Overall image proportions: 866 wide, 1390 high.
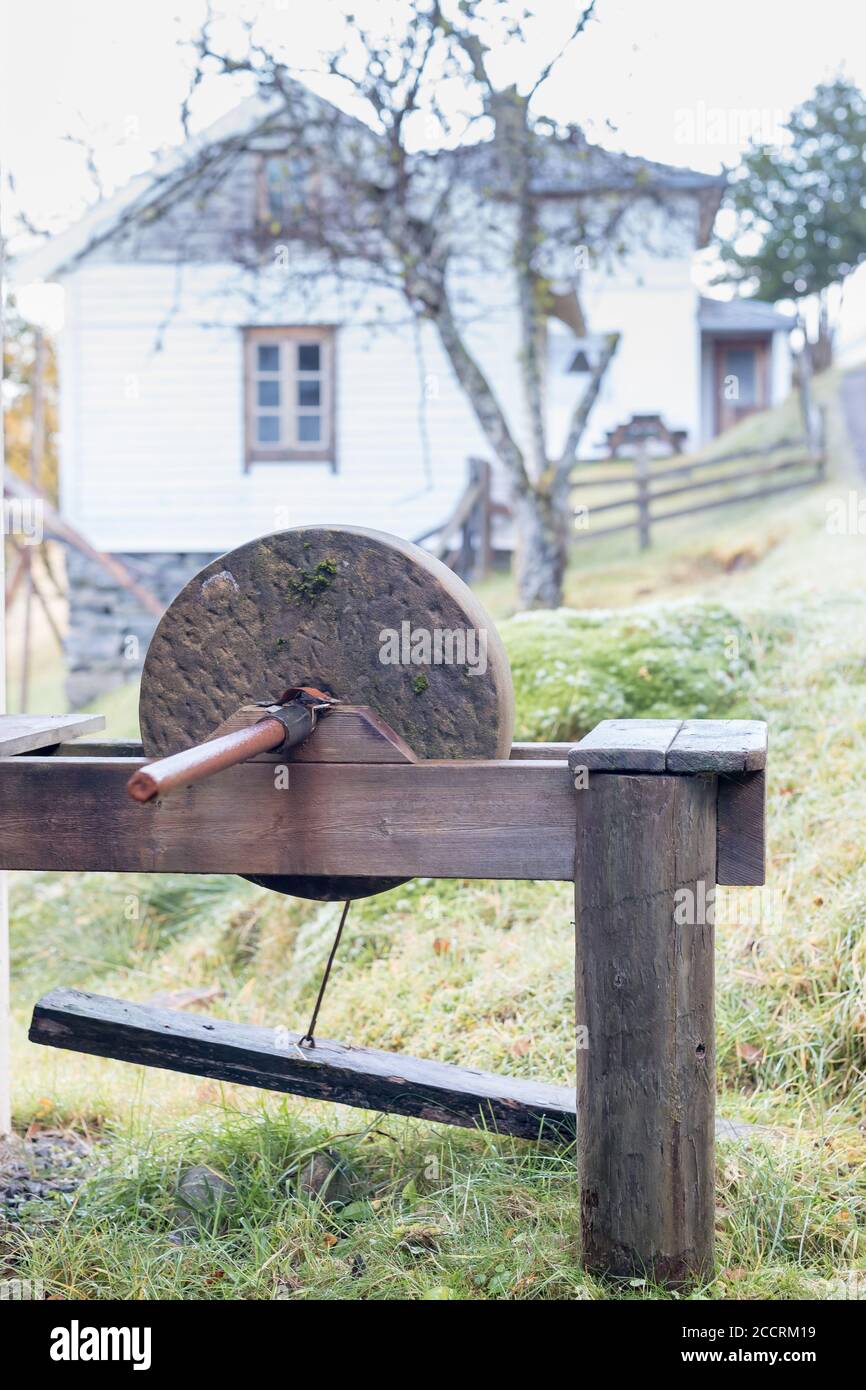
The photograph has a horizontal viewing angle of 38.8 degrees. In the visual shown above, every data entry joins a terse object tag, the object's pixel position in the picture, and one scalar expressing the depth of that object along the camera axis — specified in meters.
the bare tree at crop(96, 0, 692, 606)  8.66
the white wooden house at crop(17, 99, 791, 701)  13.50
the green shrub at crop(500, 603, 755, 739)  5.43
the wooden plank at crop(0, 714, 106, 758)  2.84
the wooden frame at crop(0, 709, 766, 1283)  2.43
